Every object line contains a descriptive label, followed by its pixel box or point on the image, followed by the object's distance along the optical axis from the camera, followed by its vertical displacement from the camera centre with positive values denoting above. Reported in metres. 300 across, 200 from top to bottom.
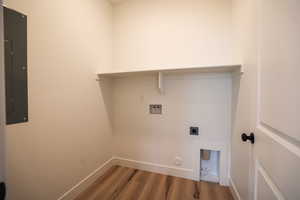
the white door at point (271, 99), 0.51 -0.01
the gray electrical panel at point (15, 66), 0.97 +0.23
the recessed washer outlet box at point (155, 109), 1.97 -0.17
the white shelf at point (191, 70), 1.41 +0.32
